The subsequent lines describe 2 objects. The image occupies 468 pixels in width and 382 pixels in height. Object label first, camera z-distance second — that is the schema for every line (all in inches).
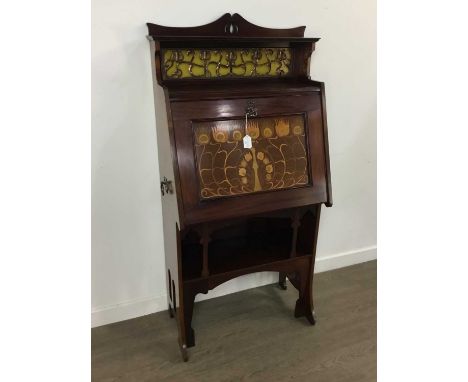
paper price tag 62.8
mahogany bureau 61.1
